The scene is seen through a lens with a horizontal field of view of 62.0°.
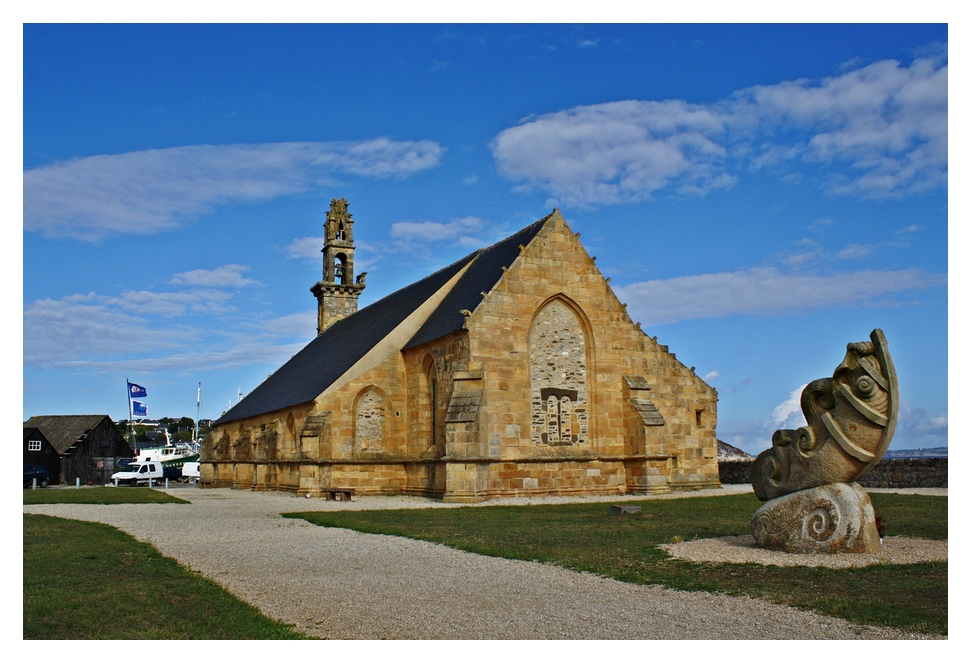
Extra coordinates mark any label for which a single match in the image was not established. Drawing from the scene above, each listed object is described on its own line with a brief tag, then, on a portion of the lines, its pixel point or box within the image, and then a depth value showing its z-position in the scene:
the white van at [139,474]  47.41
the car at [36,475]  45.53
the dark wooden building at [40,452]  52.69
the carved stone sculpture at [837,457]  10.09
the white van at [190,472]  54.81
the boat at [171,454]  68.36
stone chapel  24.44
